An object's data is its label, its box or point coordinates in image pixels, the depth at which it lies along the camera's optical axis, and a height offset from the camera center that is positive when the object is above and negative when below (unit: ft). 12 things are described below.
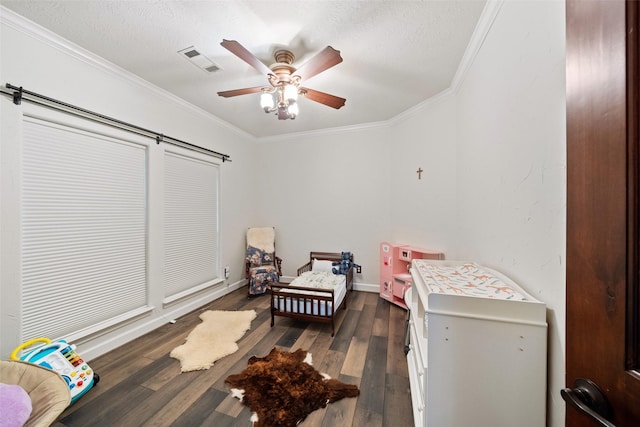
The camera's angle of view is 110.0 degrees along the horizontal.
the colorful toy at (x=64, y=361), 5.07 -3.52
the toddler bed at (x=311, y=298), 8.05 -3.17
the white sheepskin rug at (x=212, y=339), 6.49 -4.22
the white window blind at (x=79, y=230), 5.58 -0.50
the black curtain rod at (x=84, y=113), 5.24 +2.84
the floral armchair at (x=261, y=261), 11.48 -2.69
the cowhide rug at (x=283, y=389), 4.73 -4.21
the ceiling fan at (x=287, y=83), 5.59 +3.66
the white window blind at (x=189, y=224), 8.88 -0.47
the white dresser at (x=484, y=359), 2.98 -2.02
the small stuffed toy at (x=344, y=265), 11.16 -2.62
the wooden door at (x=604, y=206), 1.36 +0.06
